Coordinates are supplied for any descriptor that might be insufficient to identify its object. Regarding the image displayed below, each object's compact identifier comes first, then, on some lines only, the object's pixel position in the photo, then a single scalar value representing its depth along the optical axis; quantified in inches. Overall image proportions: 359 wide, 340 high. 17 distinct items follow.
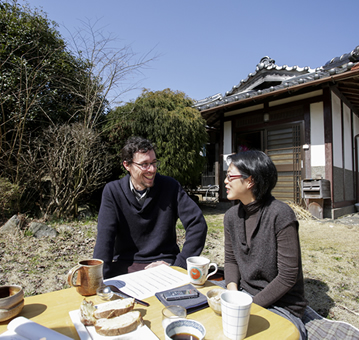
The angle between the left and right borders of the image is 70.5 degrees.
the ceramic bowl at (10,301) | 41.1
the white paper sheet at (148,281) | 53.1
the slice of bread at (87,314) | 40.4
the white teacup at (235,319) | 37.7
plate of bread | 37.4
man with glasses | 83.6
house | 283.4
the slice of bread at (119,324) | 37.3
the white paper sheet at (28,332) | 34.9
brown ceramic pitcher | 50.7
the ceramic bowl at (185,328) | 36.0
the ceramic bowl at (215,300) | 44.2
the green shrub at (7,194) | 187.3
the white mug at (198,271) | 55.4
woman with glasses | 60.7
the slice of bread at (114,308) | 40.7
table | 39.5
